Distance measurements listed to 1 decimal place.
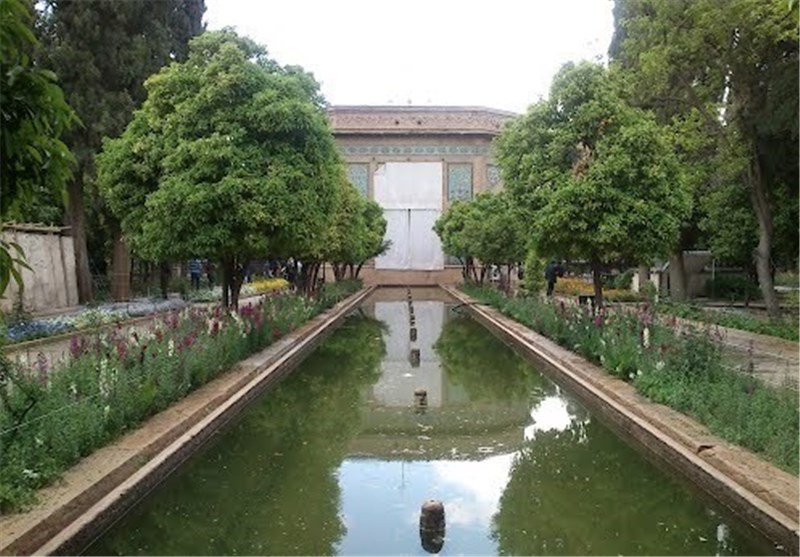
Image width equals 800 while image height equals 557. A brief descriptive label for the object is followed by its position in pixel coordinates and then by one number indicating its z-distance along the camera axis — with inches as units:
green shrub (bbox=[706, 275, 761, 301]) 1098.7
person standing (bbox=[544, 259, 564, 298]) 1094.4
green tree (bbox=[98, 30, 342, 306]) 498.3
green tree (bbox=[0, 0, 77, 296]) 117.9
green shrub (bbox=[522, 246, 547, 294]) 1196.4
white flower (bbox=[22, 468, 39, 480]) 218.4
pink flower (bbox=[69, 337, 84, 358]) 335.9
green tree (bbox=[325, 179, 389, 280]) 1034.1
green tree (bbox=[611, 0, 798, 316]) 579.2
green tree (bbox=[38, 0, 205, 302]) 802.8
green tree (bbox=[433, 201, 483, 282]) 1355.8
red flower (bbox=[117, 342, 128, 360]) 342.0
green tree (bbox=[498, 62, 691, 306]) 513.3
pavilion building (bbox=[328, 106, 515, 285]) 1955.0
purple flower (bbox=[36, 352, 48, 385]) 288.4
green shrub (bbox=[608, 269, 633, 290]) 1307.7
